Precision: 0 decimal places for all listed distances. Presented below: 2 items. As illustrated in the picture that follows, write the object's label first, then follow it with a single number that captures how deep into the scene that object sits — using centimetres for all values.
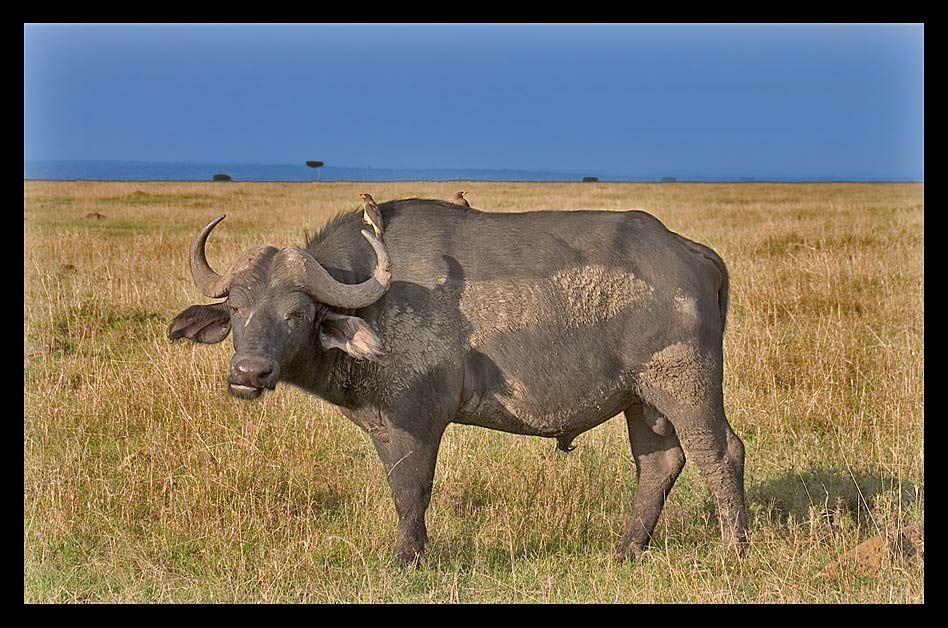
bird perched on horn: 1202
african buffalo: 1187
